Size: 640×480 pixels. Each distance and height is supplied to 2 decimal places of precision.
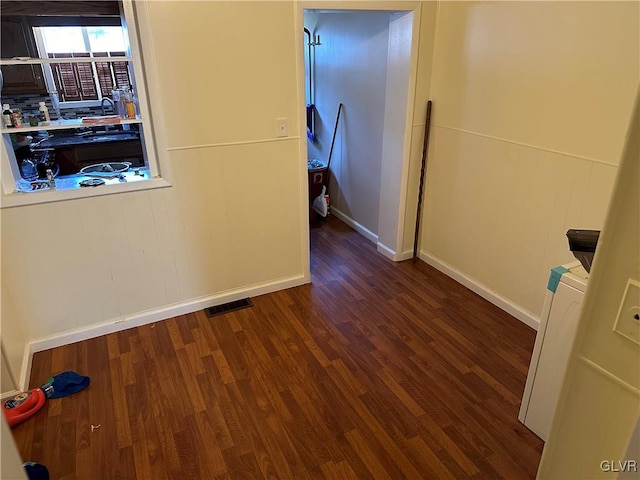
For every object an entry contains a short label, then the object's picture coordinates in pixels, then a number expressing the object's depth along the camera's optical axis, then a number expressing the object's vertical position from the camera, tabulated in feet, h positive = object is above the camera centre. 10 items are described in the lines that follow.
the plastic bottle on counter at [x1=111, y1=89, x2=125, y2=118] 8.05 -0.52
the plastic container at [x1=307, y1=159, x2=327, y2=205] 14.38 -3.31
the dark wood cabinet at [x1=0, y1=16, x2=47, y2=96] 10.19 +0.41
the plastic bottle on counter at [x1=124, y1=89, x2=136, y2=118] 8.04 -0.57
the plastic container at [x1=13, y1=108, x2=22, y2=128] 7.25 -0.73
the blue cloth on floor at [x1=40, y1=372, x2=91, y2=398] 7.34 -5.03
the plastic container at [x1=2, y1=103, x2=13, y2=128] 7.18 -0.69
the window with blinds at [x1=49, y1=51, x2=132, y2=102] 10.18 -0.16
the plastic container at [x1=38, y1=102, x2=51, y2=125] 7.43 -0.69
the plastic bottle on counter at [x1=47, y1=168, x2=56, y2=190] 7.85 -1.82
